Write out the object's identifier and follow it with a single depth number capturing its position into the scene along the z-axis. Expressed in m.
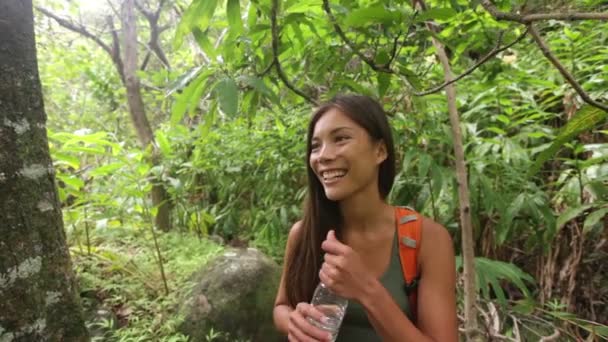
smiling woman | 1.10
